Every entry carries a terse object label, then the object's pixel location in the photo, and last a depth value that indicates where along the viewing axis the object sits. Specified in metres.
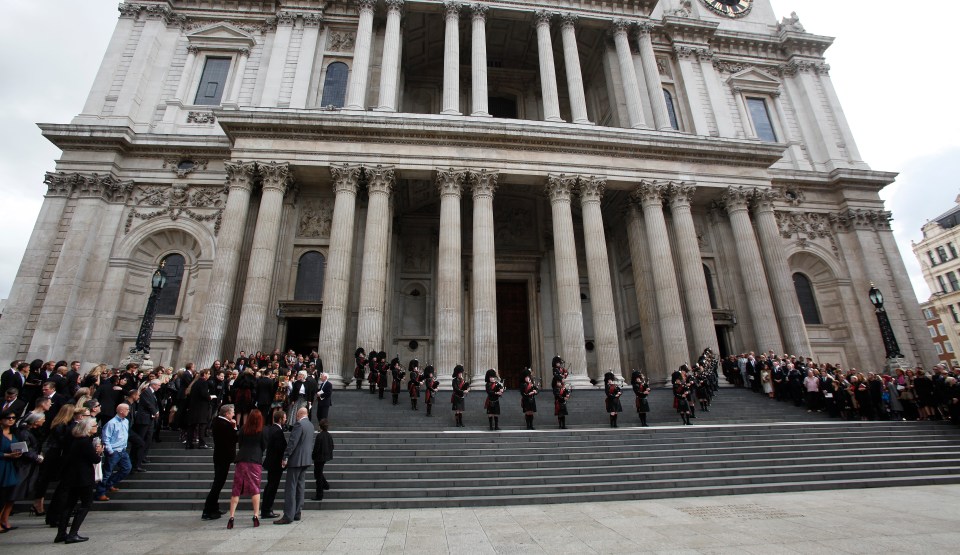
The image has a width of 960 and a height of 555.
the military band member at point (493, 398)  11.52
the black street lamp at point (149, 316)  14.35
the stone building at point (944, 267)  47.97
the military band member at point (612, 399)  12.13
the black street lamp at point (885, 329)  16.79
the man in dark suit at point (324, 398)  10.89
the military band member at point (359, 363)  15.09
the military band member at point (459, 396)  11.98
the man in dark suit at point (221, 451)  6.48
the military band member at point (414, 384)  13.16
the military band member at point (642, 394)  12.28
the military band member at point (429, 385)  12.75
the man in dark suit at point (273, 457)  6.51
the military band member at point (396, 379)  13.65
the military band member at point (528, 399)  11.72
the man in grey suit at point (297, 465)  6.50
